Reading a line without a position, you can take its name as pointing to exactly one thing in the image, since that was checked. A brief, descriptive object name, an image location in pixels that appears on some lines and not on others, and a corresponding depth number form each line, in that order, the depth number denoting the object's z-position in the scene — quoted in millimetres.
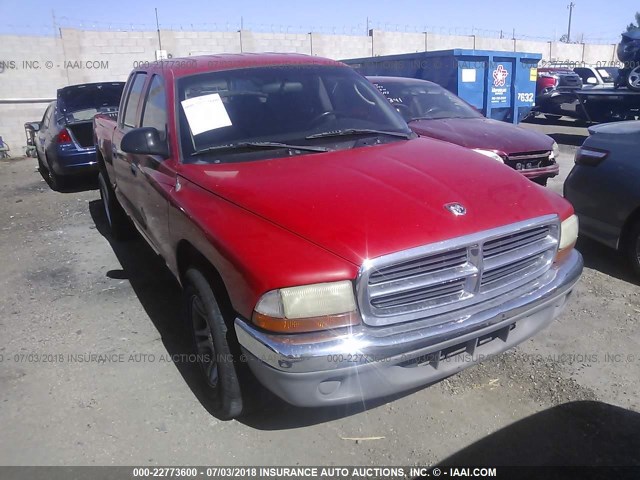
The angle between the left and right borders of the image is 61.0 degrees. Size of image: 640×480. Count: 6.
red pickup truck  2322
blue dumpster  10445
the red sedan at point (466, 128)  6434
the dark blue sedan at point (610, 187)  4453
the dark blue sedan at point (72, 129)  8297
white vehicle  17906
